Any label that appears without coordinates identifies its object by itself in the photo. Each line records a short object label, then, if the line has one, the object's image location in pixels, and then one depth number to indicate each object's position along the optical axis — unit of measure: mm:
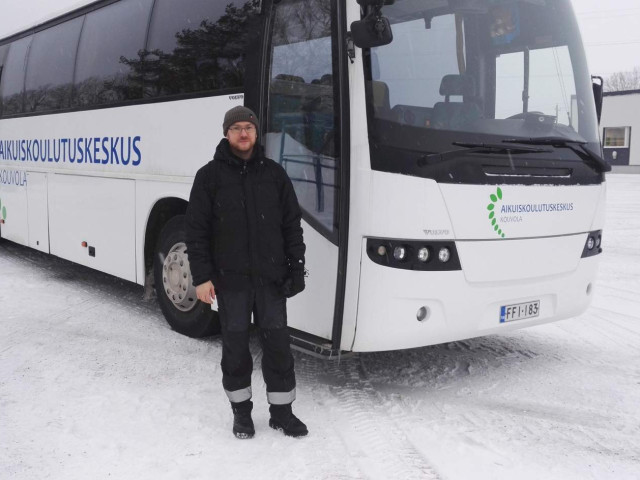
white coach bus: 4492
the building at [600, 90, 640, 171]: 44438
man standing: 4082
